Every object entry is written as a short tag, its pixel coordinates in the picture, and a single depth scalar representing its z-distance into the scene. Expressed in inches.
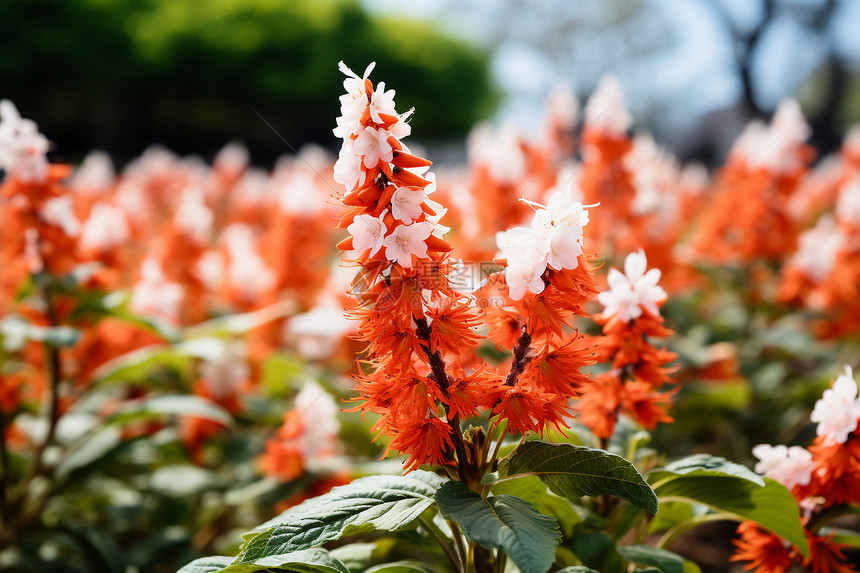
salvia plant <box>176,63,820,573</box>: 40.1
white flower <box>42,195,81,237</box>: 91.3
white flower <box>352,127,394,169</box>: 39.3
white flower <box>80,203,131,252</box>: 118.8
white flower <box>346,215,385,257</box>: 39.5
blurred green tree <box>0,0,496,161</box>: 884.0
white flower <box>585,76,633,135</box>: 118.2
